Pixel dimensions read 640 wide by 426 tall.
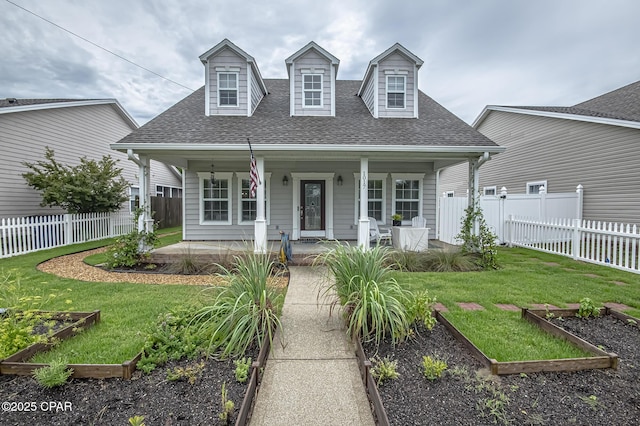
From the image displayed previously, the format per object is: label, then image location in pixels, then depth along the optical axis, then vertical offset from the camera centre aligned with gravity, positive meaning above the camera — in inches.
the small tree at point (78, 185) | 387.2 +29.6
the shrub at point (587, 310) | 142.2 -51.2
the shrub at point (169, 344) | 101.7 -52.6
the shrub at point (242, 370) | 92.4 -53.8
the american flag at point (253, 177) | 248.8 +25.3
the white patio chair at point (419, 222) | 357.3 -19.4
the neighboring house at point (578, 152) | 355.3 +82.5
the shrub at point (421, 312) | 125.9 -47.0
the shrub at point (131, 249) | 259.4 -39.3
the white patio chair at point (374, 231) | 326.3 -28.5
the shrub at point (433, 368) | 94.4 -53.6
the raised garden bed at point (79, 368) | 93.5 -53.4
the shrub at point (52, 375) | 87.0 -52.0
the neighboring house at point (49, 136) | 391.5 +112.6
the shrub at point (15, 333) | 99.7 -46.0
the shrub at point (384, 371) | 93.7 -55.0
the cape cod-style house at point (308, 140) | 296.2 +66.5
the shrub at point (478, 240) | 260.4 -32.1
